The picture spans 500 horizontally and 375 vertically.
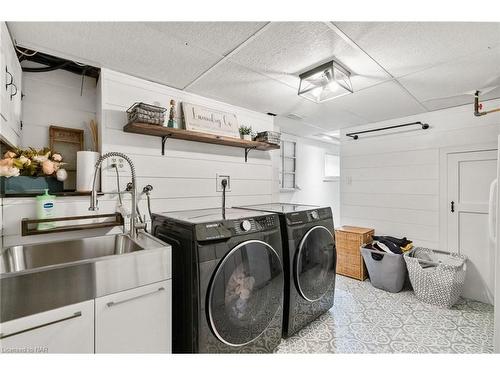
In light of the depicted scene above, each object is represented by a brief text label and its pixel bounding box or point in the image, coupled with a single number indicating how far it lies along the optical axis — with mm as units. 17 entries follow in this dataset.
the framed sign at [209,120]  2229
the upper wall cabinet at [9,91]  1240
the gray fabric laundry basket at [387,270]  2668
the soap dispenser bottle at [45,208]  1523
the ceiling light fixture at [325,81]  1775
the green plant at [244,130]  2609
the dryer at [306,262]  1833
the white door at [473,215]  2480
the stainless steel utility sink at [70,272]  952
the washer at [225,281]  1350
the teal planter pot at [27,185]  1471
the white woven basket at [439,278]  2336
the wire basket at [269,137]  2629
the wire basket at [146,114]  1770
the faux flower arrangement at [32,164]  1415
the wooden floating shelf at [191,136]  1868
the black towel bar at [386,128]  2912
